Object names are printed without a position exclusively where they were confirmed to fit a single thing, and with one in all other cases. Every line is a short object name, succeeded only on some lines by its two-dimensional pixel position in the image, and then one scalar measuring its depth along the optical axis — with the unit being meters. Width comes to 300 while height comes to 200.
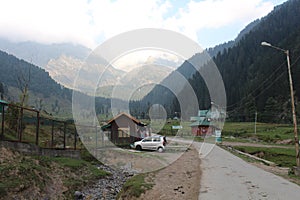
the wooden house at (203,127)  76.75
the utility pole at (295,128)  16.01
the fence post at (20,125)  15.31
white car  31.89
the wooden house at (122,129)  36.02
